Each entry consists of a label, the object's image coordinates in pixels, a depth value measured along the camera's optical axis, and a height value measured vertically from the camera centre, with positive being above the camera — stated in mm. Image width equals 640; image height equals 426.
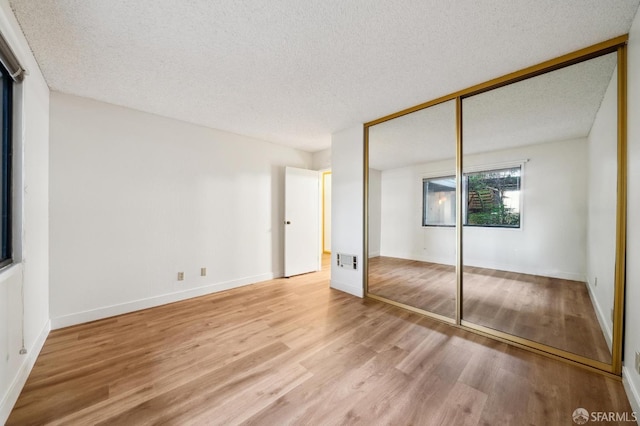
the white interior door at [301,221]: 4316 -200
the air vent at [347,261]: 3471 -750
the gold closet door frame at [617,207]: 1691 +36
